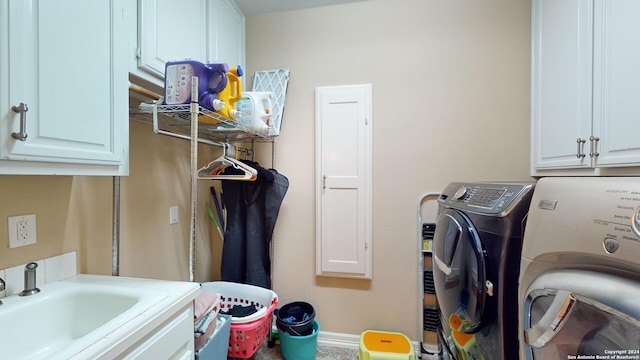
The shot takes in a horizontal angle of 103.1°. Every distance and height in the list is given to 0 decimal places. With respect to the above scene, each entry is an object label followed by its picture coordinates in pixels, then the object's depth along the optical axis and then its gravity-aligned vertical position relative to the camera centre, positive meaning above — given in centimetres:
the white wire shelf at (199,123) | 115 +31
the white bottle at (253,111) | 155 +42
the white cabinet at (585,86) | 105 +46
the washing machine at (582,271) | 54 -23
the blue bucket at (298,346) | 166 -111
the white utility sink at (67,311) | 77 -45
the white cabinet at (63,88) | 67 +28
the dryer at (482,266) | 96 -38
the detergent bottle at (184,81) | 112 +43
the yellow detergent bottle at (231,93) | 126 +43
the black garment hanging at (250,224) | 175 -32
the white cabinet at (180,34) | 107 +75
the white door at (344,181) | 187 -2
